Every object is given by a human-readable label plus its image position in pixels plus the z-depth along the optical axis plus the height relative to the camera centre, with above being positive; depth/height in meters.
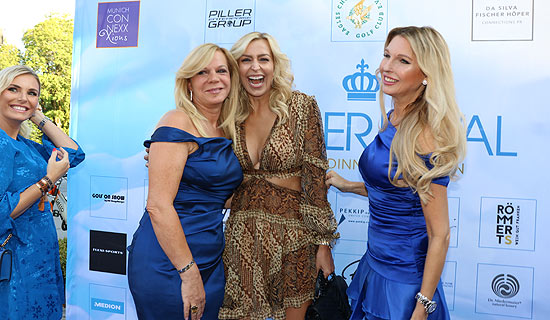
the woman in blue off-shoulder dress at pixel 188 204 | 1.99 -0.20
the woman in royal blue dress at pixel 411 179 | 1.73 -0.04
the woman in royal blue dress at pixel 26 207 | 2.53 -0.31
